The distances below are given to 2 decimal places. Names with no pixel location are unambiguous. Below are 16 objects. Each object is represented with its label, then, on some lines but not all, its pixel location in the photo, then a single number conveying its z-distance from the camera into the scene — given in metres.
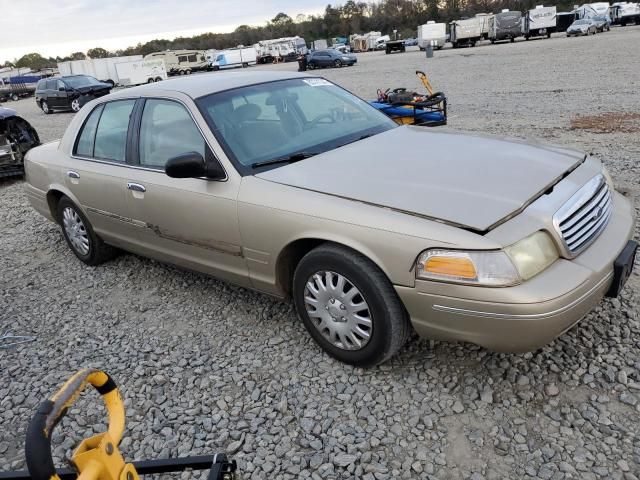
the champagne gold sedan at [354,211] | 2.54
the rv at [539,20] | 41.41
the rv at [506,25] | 40.56
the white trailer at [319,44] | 68.31
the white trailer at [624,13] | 46.84
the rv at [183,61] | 51.47
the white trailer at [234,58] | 52.91
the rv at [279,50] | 58.59
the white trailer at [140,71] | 38.78
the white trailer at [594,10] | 44.44
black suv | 23.05
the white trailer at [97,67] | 40.76
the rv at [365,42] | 67.69
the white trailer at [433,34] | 43.19
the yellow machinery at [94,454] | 1.25
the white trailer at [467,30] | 42.50
